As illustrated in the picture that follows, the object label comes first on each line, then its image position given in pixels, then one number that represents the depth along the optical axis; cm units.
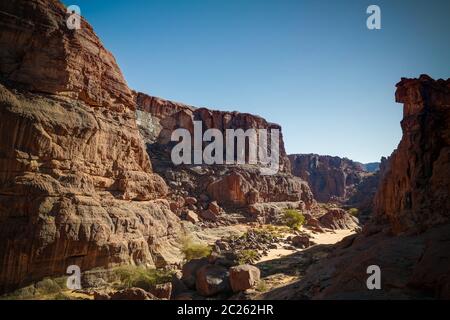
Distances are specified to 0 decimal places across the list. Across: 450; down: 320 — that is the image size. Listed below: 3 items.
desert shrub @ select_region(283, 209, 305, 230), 5265
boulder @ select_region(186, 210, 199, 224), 4684
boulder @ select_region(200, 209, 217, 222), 5091
